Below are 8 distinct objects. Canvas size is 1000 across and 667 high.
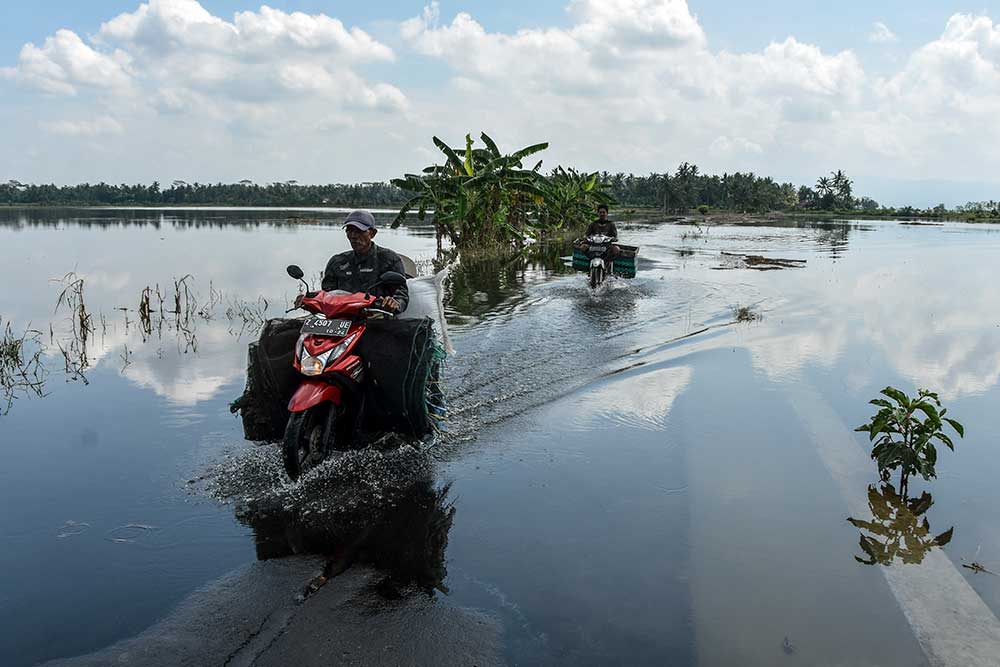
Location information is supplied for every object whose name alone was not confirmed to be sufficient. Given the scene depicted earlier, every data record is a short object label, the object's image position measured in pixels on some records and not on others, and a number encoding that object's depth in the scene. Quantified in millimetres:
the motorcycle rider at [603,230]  16425
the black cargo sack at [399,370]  5512
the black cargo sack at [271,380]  5559
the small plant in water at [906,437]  5340
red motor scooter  5168
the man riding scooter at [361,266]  6203
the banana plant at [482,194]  24562
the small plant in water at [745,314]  12570
